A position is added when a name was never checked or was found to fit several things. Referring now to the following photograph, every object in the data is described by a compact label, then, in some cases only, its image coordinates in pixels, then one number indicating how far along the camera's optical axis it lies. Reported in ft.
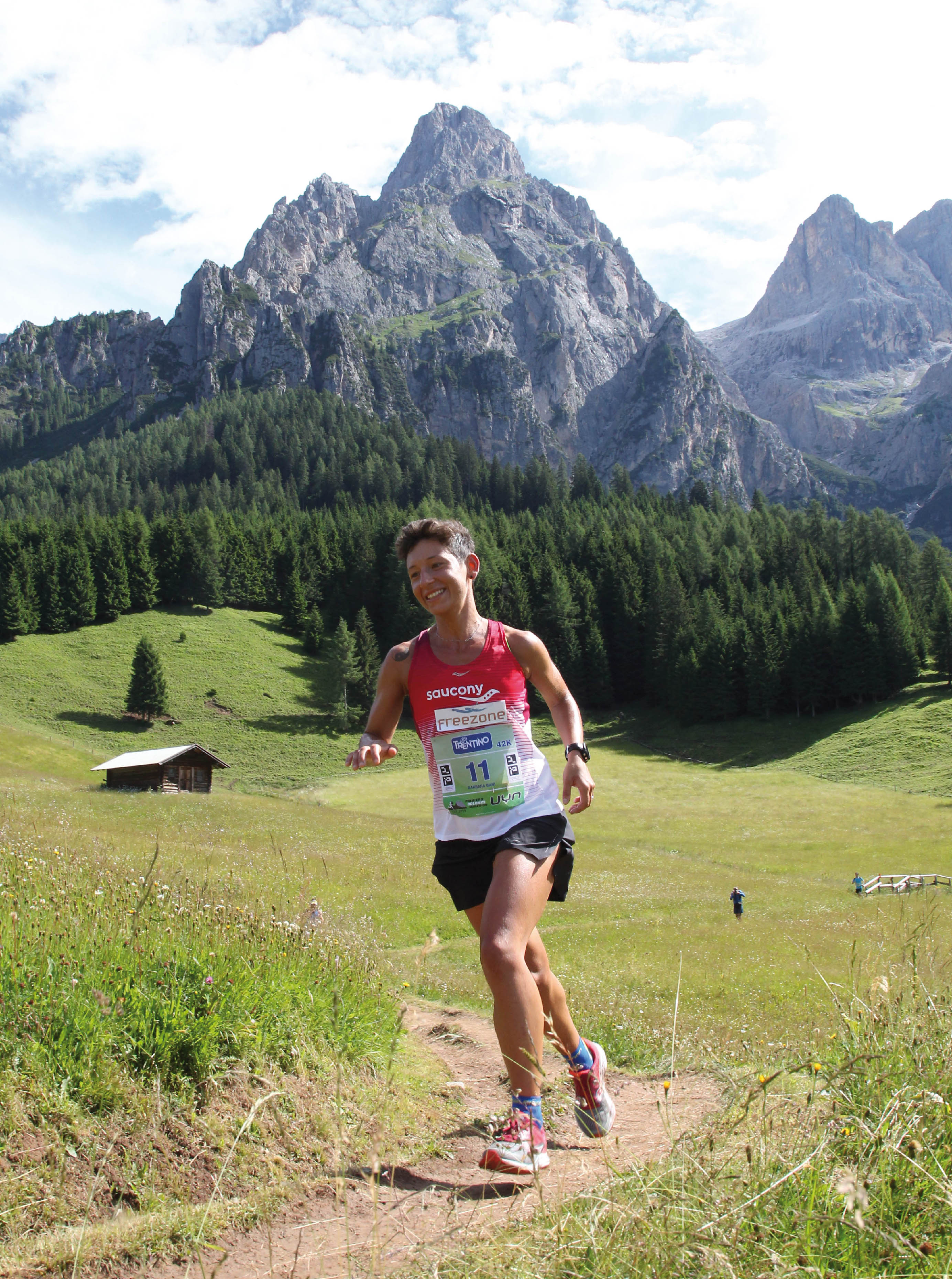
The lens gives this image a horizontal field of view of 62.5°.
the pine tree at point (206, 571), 345.72
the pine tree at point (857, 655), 258.16
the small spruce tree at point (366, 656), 280.72
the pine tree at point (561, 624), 307.78
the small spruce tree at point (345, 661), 276.41
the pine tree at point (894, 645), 257.14
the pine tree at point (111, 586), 325.01
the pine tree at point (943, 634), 242.58
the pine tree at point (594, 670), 307.17
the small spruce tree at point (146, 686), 240.32
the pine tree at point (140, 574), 336.49
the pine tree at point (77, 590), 311.47
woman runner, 13.80
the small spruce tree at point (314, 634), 329.31
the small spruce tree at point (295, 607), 347.77
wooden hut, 153.28
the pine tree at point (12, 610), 289.12
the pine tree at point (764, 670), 265.75
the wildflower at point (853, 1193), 5.24
